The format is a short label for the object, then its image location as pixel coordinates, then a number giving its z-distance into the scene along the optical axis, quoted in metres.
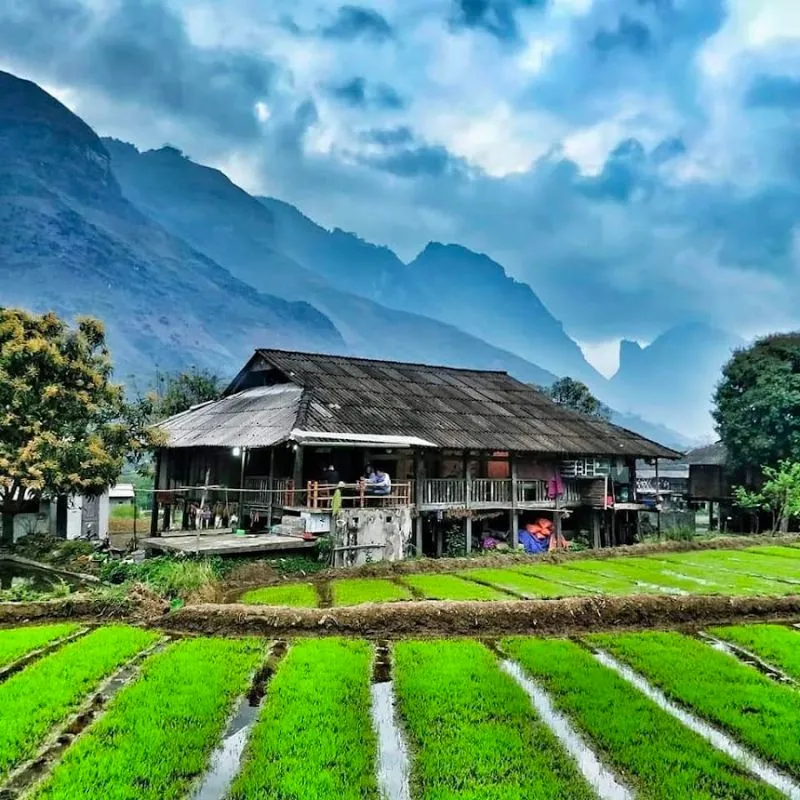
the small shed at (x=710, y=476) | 38.09
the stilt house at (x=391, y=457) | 19.22
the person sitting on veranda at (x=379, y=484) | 18.81
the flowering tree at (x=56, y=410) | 16.84
